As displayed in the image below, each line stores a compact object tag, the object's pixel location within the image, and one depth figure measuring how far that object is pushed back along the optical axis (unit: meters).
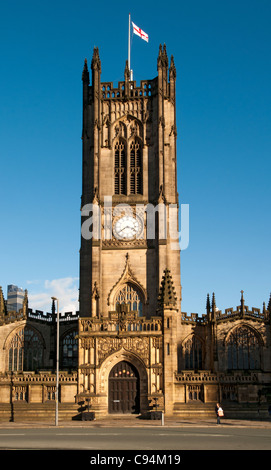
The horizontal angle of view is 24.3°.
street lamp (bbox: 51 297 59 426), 41.34
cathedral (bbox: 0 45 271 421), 47.28
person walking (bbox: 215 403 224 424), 40.25
